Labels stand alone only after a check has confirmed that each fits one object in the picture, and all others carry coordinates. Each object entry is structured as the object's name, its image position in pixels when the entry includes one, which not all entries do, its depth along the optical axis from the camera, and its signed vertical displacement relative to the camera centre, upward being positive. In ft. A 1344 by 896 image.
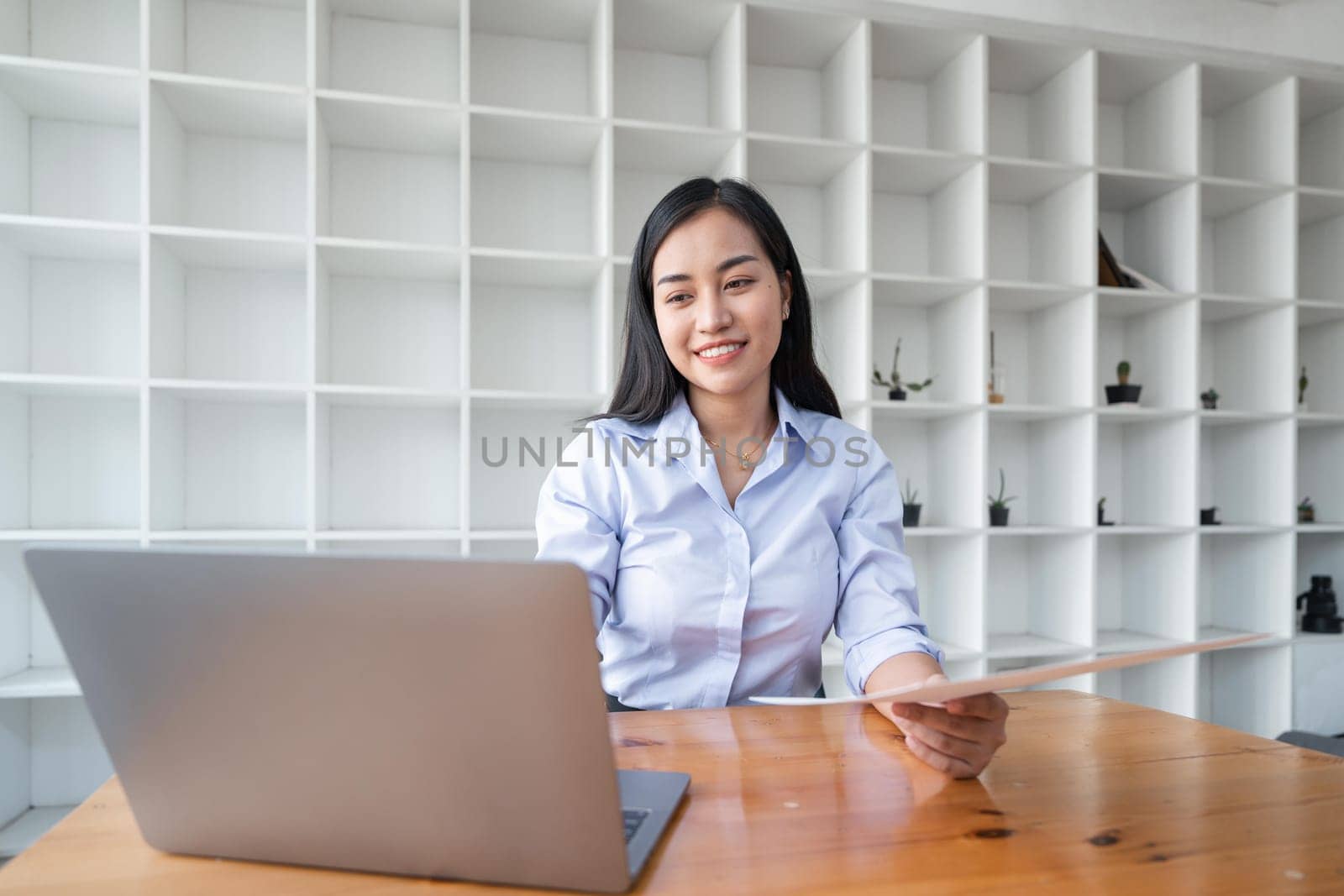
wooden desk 1.86 -1.03
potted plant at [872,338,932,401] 8.93 +0.63
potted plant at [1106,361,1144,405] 9.26 +0.56
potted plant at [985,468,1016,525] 9.05 -0.80
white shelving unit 7.48 +1.64
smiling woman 4.19 -0.36
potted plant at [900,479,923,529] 8.85 -0.80
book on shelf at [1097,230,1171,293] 9.14 +1.88
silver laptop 1.56 -0.54
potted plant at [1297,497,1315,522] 10.14 -0.90
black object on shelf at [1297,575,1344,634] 9.77 -2.06
